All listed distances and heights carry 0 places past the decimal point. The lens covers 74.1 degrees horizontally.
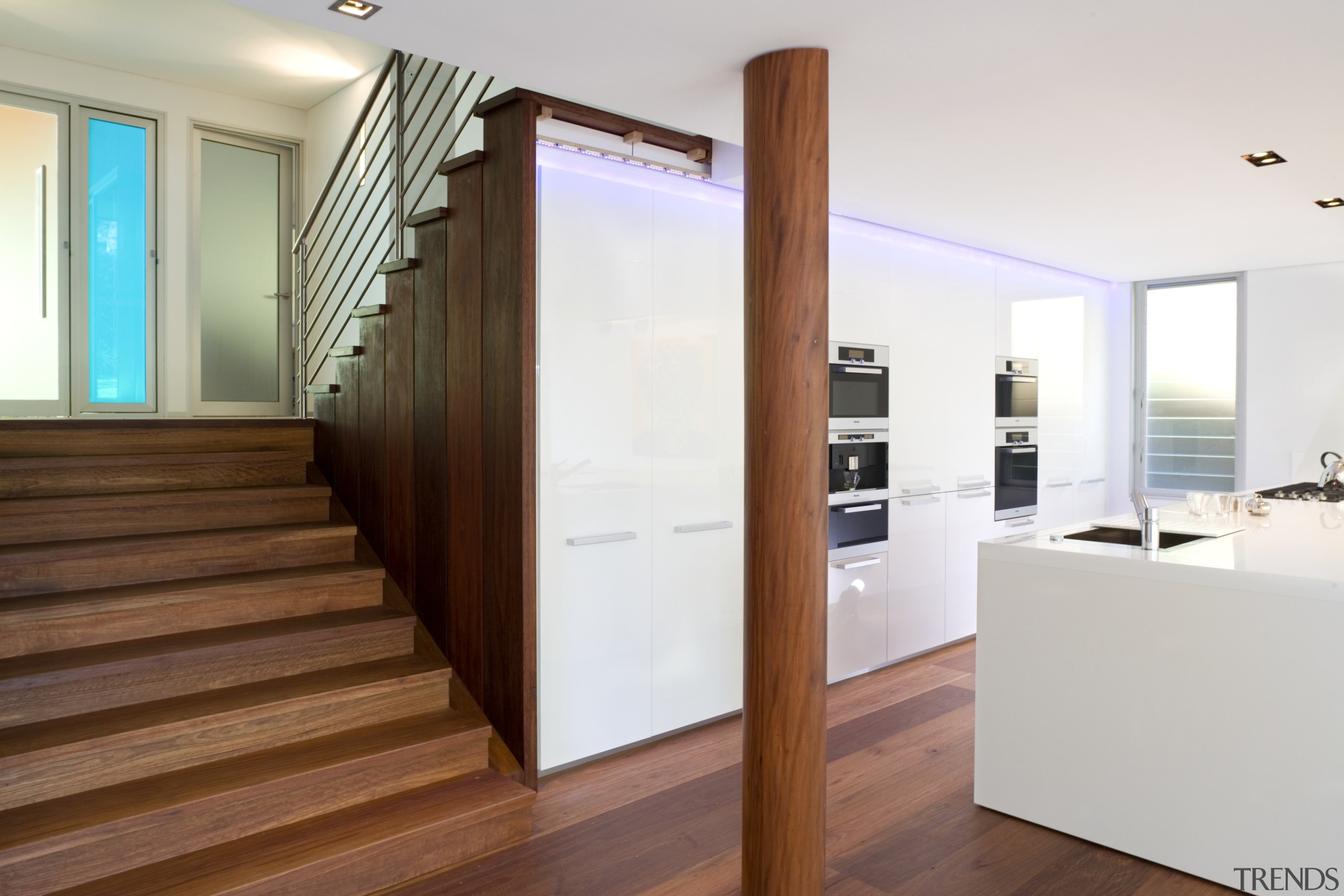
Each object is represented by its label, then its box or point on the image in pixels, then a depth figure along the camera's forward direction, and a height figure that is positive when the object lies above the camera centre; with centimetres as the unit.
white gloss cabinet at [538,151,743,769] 309 -11
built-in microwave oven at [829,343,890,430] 423 +20
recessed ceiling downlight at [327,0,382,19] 198 +94
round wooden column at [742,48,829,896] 221 -9
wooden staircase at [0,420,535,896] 236 -86
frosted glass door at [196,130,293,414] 609 +107
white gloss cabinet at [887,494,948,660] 459 -78
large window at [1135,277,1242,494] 587 +29
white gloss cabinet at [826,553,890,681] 425 -92
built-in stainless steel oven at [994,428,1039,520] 526 -28
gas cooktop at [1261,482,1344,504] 439 -34
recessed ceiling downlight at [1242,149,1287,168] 312 +95
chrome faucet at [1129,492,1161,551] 295 -33
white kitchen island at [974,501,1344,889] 242 -81
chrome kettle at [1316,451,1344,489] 480 -25
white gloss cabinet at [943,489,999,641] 495 -69
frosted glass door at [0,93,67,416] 534 +104
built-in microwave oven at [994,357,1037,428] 522 +21
